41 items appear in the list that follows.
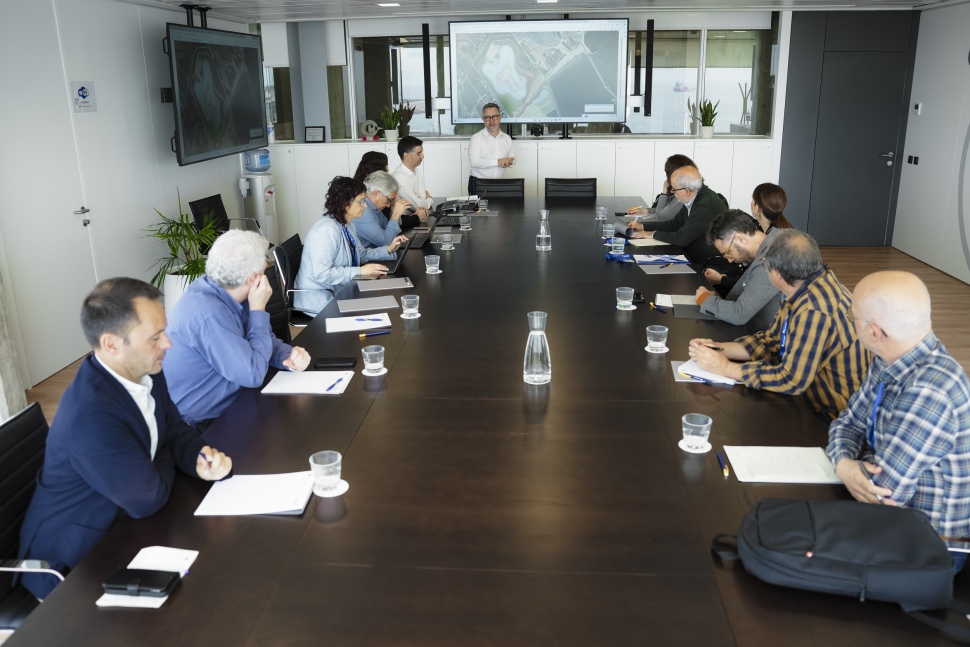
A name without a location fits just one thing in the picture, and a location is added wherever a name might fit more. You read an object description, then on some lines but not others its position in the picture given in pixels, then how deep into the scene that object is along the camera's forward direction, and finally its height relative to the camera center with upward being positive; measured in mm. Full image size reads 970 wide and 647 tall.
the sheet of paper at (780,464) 2227 -996
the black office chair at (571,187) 8438 -800
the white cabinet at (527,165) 9859 -667
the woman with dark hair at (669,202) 6598 -774
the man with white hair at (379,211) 5598 -728
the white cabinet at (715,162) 9703 -639
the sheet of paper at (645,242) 5723 -933
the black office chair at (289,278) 5059 -1032
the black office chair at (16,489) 2180 -1100
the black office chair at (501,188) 8547 -813
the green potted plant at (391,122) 9961 -133
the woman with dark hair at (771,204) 4820 -565
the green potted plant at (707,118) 9766 -119
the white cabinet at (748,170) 9711 -738
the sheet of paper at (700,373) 2982 -971
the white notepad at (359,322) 3740 -972
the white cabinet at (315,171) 9938 -718
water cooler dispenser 9422 -1016
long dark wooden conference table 1649 -1013
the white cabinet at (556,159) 9875 -597
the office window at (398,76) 10117 +428
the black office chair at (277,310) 4508 -1089
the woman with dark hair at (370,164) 6219 -400
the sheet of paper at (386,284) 4539 -964
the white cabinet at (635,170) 9789 -734
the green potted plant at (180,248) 6324 -1134
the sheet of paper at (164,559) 1856 -1020
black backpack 1661 -931
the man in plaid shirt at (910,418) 2098 -808
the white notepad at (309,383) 2955 -995
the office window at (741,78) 9836 +357
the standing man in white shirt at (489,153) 9211 -479
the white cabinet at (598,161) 9828 -623
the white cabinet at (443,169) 9938 -710
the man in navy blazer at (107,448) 2088 -873
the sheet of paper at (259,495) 2107 -1011
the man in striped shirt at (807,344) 2896 -861
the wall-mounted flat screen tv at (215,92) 7012 +193
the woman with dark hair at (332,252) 4773 -823
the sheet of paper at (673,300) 4035 -949
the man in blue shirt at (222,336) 2971 -822
